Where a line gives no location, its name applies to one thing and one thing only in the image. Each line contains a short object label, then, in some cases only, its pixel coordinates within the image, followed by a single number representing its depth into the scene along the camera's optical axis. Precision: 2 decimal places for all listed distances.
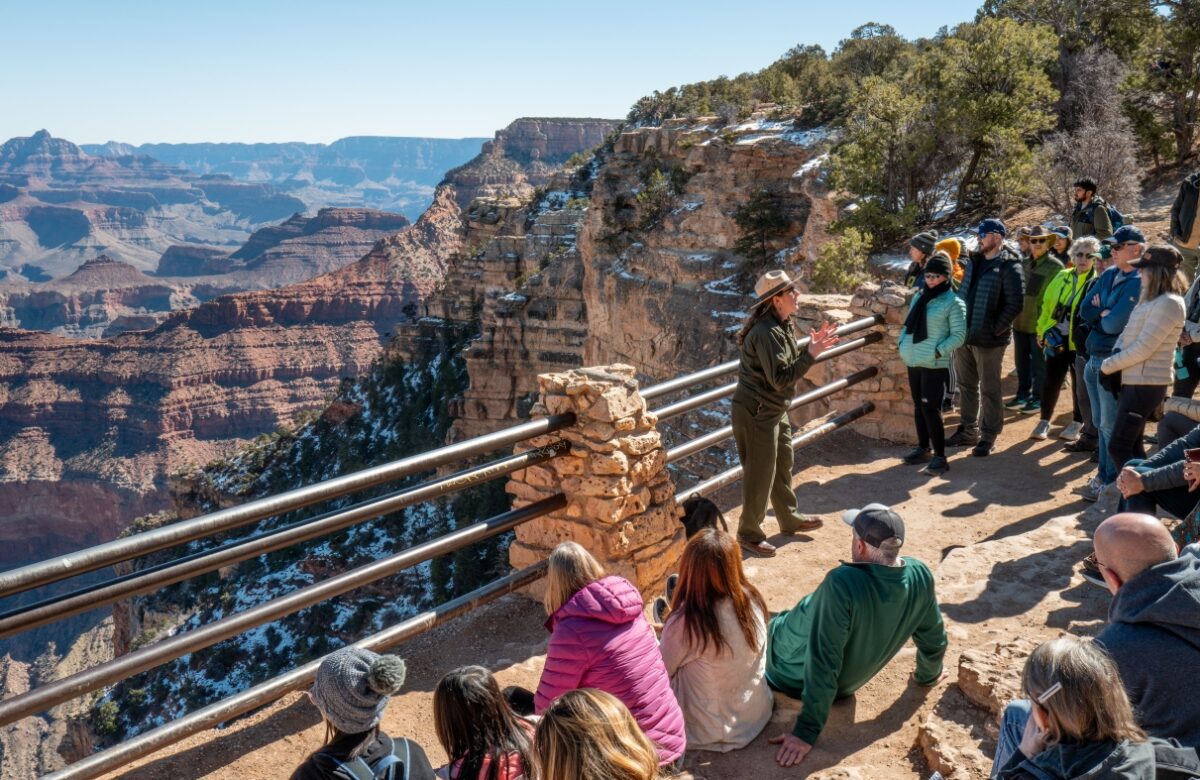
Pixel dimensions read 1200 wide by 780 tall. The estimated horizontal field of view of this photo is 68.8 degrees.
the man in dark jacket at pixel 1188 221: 7.88
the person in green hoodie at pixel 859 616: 3.23
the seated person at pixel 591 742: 2.15
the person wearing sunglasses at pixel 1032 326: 7.57
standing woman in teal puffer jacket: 6.20
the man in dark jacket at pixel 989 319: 6.51
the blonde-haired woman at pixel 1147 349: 4.86
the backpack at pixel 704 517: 4.62
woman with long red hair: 3.25
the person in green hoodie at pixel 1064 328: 6.49
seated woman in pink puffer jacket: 3.01
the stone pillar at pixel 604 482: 4.32
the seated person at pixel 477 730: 2.56
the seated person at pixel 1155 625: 2.48
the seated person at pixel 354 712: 2.46
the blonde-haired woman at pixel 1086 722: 2.14
